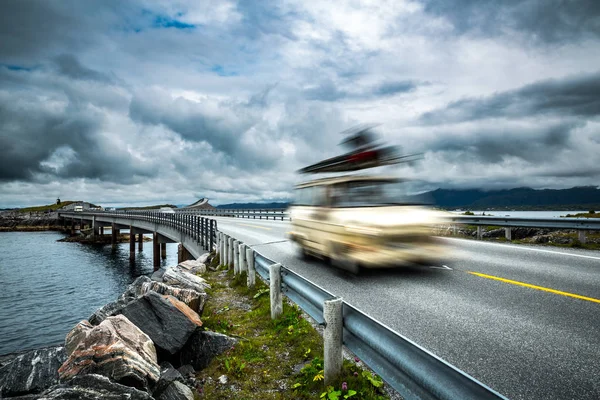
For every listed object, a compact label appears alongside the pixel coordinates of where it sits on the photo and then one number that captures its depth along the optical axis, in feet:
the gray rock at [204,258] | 45.15
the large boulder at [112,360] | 11.15
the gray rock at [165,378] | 11.39
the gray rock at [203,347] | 15.04
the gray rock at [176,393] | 11.17
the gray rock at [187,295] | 20.38
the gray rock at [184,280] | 25.25
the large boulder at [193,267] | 36.98
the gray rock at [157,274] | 41.08
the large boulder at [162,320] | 15.15
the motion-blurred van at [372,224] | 20.97
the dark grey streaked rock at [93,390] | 9.18
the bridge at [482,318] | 8.41
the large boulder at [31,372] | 13.53
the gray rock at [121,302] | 22.86
